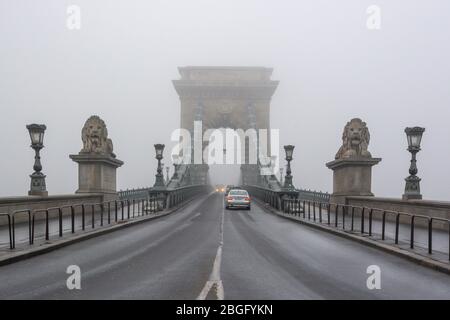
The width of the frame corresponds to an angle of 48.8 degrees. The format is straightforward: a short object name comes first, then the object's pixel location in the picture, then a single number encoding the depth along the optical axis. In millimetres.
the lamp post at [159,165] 31600
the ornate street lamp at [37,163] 20219
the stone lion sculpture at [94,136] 27234
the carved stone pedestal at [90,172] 26672
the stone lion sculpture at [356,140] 26047
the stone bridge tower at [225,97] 91125
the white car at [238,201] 32906
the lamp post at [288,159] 31219
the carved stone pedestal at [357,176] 25578
